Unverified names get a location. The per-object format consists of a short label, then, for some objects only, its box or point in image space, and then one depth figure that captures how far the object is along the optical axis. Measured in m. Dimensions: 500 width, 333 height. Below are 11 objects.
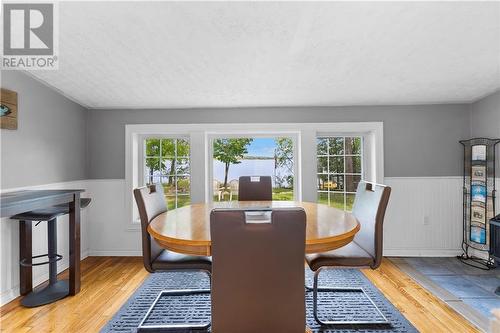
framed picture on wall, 2.26
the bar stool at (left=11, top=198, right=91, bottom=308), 2.29
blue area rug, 1.98
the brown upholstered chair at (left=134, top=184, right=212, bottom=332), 1.84
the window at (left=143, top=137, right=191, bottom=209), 3.70
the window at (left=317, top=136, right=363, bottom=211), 3.64
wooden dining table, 1.40
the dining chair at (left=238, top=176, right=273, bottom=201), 3.00
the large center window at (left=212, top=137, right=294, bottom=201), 3.68
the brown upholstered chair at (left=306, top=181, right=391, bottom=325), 1.87
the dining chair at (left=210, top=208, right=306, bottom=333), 1.15
